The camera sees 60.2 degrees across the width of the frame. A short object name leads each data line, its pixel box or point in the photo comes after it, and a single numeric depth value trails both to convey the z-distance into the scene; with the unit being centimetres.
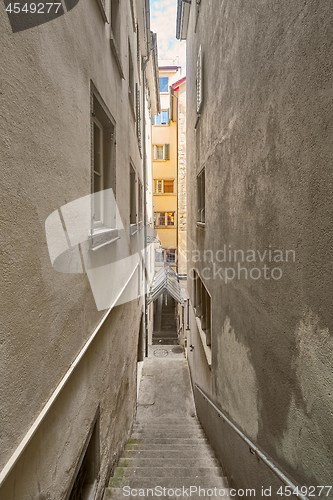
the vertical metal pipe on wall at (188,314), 1067
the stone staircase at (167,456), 410
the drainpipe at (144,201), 1072
